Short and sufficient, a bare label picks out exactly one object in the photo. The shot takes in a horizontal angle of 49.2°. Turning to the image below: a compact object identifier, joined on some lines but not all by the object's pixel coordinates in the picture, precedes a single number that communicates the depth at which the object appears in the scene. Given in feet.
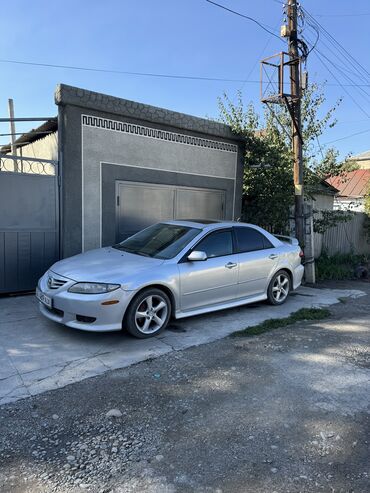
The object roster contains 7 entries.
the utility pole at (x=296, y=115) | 30.48
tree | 33.55
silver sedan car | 16.10
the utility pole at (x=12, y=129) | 27.76
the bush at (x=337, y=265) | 35.95
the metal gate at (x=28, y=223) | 23.49
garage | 25.05
